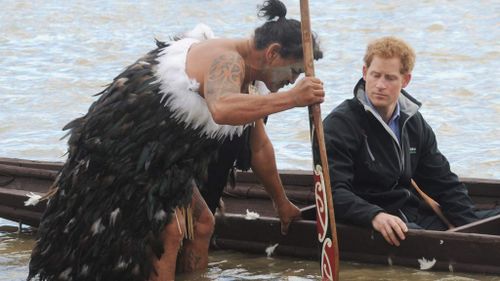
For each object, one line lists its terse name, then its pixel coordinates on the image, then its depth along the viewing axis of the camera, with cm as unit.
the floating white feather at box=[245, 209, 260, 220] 1388
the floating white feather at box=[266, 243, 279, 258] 1396
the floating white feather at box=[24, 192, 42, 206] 1484
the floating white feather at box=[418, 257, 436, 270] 1294
